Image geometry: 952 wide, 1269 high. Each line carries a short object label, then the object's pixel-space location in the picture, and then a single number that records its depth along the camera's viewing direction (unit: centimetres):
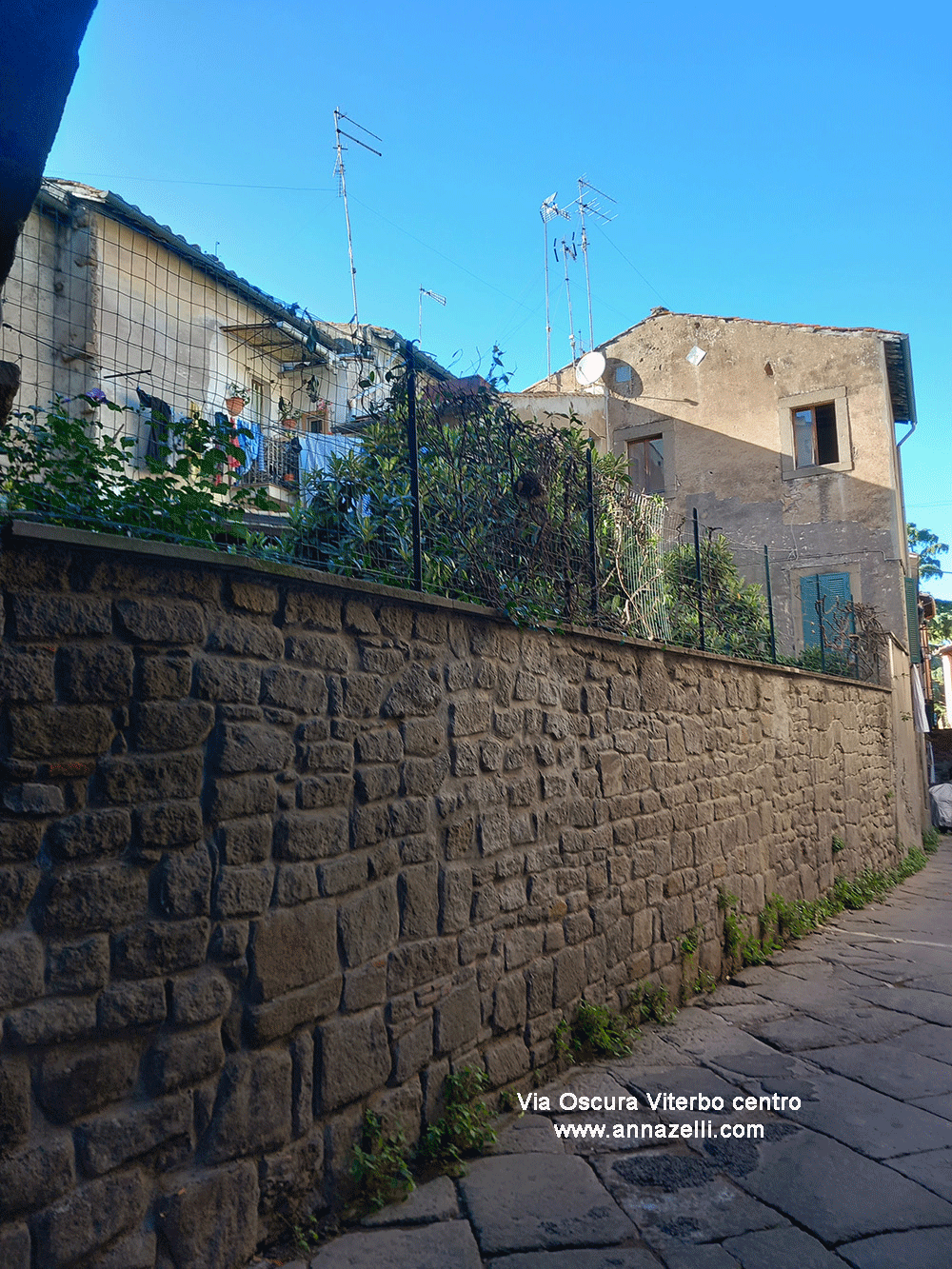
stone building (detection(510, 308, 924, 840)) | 1394
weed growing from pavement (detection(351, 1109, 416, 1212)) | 289
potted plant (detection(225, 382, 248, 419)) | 312
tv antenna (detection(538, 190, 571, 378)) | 1556
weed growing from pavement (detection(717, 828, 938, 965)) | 596
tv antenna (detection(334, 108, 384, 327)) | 1172
